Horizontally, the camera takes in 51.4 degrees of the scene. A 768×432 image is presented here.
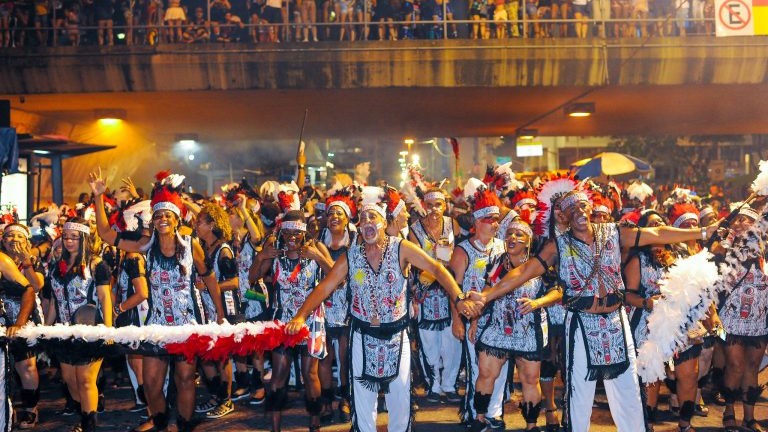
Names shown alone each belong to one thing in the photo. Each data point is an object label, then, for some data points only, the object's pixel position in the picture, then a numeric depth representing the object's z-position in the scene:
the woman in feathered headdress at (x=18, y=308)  7.60
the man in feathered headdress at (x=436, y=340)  8.55
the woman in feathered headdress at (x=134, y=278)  6.95
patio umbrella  16.14
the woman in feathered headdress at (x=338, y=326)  7.66
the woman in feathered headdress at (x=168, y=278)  6.77
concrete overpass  15.70
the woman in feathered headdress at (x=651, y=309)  6.67
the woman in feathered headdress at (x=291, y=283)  6.98
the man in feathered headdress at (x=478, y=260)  7.36
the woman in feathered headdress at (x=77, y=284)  7.31
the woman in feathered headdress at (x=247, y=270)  8.59
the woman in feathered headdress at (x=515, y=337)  6.80
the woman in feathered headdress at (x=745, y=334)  7.06
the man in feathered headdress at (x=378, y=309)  6.01
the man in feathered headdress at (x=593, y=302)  5.89
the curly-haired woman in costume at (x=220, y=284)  8.08
